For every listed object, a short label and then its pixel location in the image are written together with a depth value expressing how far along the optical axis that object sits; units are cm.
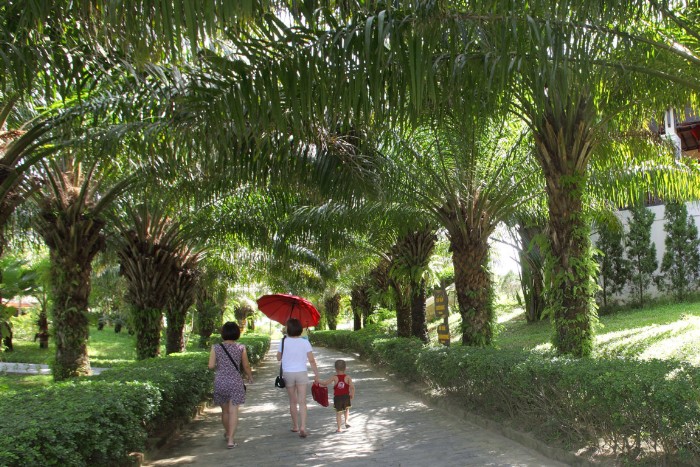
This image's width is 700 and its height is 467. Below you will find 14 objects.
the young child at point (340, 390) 820
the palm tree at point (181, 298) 1619
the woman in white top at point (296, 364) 788
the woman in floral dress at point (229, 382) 741
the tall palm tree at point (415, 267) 1595
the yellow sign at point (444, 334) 1339
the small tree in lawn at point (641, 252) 1997
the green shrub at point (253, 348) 1912
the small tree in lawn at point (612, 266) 2038
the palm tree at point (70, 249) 1041
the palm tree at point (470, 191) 1132
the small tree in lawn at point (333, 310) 4662
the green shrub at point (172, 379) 758
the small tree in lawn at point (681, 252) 1900
